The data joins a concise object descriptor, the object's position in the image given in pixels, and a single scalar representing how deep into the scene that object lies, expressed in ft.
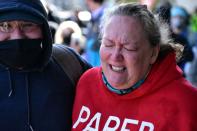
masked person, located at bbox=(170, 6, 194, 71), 30.11
